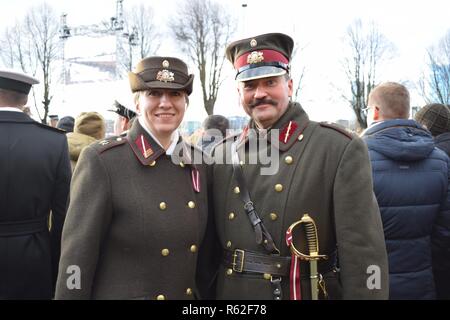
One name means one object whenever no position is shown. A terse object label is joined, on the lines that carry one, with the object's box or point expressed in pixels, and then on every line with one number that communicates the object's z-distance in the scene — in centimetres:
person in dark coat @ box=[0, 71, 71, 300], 349
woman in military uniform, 252
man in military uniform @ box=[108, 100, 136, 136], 492
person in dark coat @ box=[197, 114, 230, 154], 617
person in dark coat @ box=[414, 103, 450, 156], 423
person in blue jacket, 341
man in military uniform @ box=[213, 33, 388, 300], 251
